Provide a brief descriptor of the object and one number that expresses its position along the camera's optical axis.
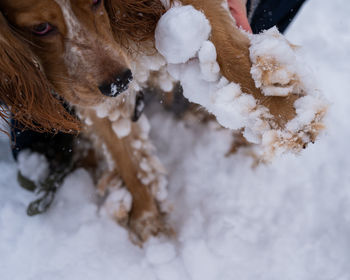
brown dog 0.68
